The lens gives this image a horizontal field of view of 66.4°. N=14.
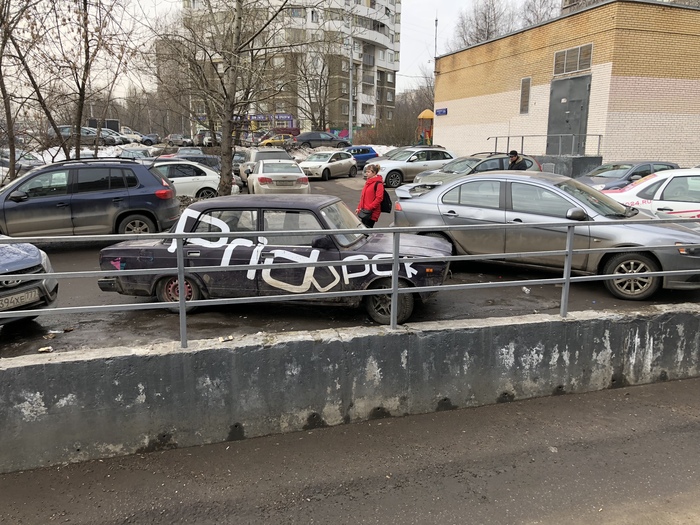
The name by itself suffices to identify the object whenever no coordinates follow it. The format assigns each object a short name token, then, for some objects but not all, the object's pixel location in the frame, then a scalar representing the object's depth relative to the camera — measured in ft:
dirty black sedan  17.75
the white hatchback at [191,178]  51.98
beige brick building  63.82
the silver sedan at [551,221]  20.49
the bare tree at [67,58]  39.70
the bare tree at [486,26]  156.87
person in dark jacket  39.99
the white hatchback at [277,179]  49.80
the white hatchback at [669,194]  29.30
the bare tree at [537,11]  159.12
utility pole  149.62
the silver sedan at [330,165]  81.92
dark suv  32.37
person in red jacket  27.81
